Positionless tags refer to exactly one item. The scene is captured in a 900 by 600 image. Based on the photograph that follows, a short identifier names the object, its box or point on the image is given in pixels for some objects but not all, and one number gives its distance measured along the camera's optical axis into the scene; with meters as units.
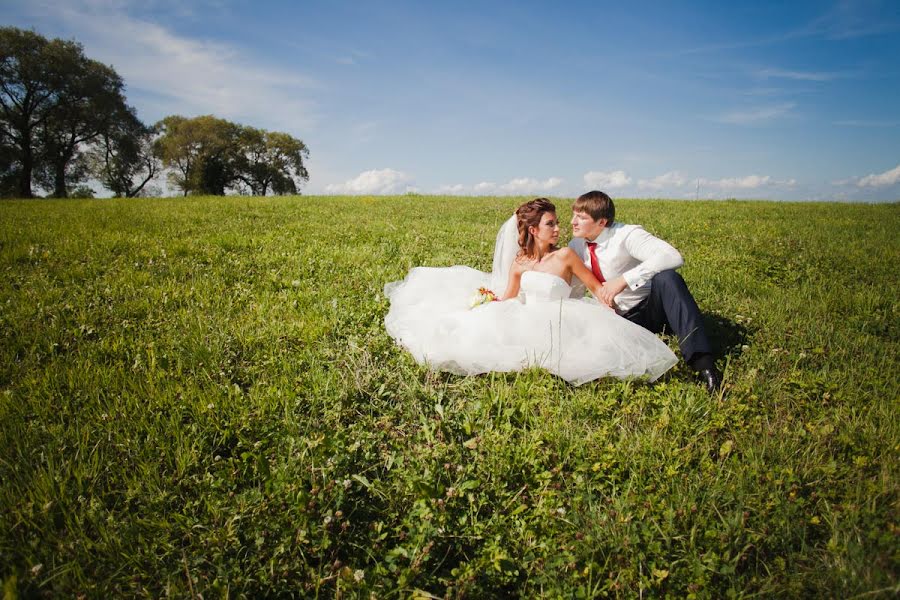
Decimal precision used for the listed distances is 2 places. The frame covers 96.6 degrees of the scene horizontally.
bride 4.35
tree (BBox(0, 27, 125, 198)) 35.38
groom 4.58
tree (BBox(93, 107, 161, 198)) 42.28
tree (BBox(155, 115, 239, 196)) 49.53
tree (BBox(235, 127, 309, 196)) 57.16
